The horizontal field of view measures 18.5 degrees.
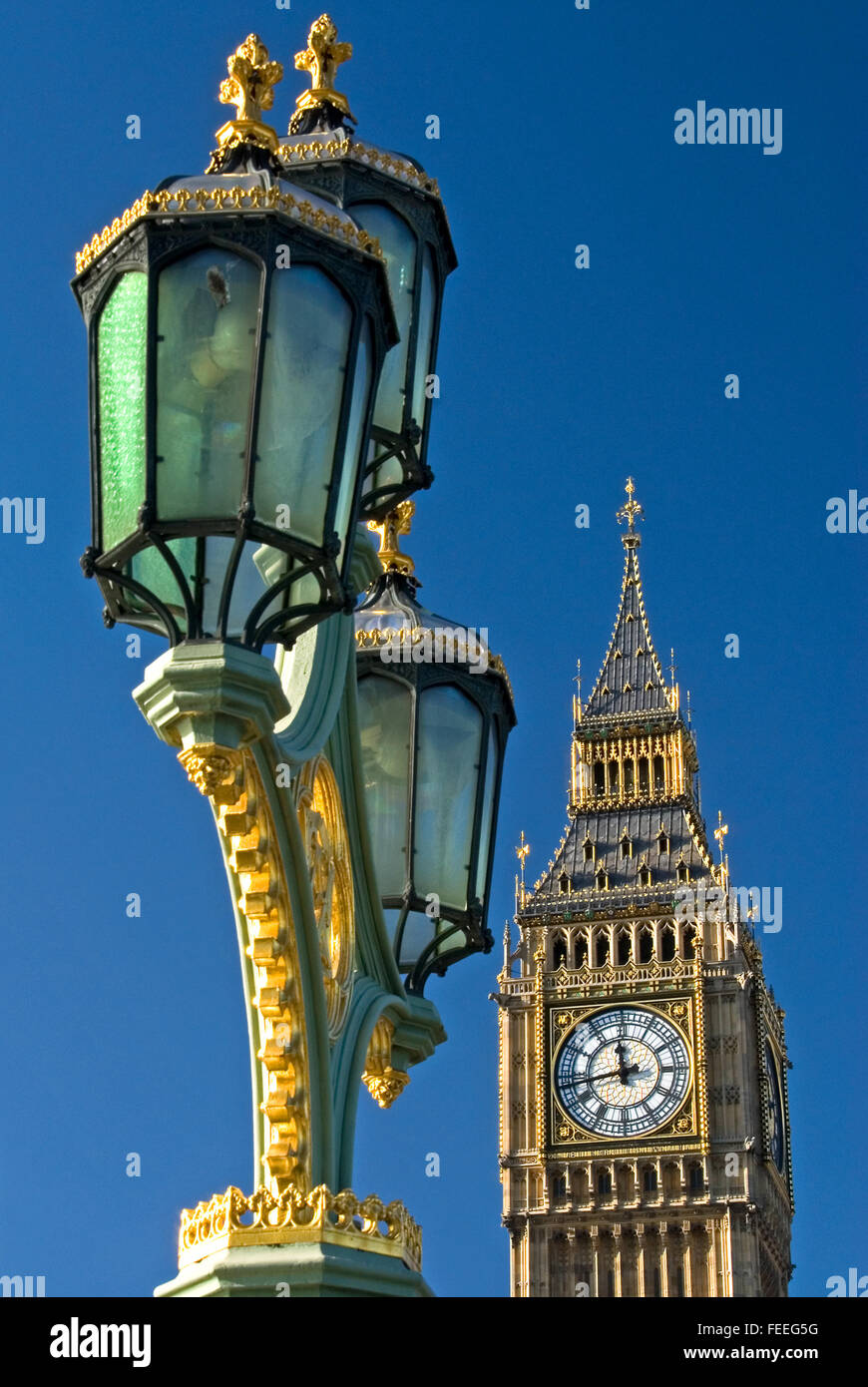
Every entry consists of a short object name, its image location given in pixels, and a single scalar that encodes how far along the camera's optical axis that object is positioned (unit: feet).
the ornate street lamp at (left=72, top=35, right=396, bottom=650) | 30.66
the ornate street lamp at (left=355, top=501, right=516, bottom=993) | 38.65
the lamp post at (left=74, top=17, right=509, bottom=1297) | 30.42
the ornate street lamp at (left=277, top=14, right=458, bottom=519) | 39.14
